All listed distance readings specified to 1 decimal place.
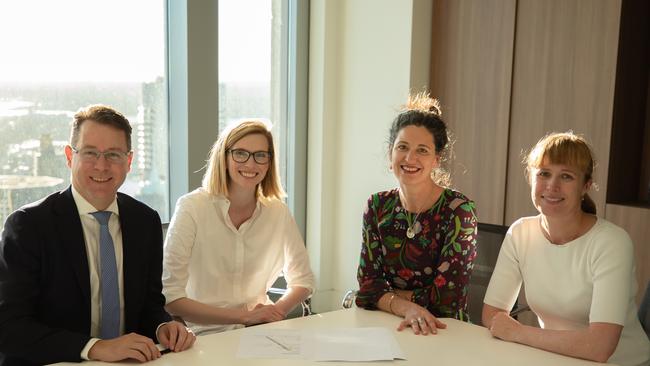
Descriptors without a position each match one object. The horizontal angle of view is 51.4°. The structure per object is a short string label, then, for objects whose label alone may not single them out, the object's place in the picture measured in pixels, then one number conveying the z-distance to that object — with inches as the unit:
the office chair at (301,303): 105.7
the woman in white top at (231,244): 97.6
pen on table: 74.9
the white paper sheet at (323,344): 72.7
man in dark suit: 71.7
